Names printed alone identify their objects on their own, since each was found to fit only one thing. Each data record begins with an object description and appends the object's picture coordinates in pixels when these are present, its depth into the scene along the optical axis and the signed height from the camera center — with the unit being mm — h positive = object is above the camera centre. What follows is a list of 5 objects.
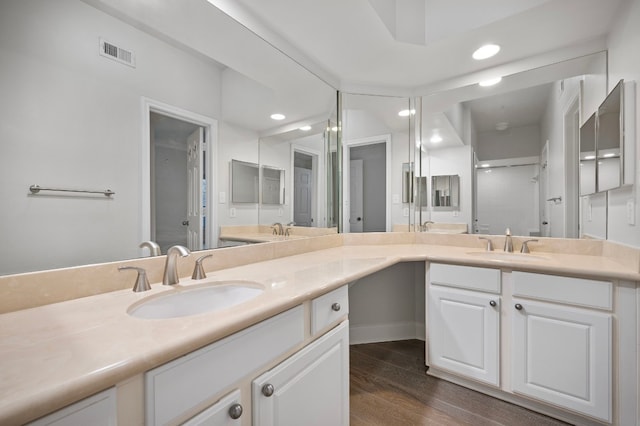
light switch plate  1411 +4
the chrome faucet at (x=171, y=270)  1166 -236
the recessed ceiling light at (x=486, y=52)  1895 +1079
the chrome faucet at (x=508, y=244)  2090 -227
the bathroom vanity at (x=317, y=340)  593 -385
